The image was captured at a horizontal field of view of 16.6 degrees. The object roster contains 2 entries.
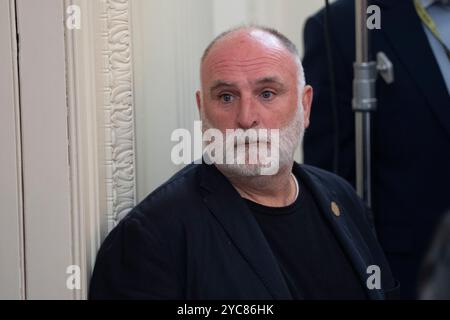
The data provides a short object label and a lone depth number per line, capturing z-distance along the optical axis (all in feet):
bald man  7.23
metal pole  8.87
